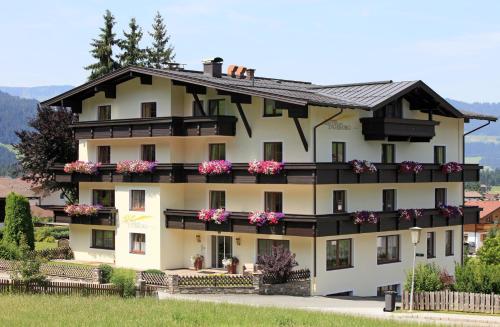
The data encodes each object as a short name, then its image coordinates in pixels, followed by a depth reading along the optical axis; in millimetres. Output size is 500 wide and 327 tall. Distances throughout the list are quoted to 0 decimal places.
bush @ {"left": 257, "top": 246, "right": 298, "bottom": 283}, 40531
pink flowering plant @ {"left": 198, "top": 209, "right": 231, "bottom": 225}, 44281
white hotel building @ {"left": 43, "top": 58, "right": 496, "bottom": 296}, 42750
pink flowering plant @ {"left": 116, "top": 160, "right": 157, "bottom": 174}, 47406
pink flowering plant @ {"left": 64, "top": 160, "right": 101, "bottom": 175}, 50875
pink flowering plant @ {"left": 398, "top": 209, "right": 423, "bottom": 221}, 46500
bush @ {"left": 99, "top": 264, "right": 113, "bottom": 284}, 42469
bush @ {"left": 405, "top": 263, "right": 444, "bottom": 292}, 37344
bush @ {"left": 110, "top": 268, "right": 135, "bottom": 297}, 37969
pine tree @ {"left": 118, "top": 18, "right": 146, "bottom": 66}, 73938
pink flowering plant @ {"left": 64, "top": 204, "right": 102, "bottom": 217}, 50844
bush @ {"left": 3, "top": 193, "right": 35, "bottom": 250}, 53562
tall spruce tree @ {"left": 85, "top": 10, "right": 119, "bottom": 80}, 71000
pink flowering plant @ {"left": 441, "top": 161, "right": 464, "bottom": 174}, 50688
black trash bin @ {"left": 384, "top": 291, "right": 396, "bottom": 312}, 35812
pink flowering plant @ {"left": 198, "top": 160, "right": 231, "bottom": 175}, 44500
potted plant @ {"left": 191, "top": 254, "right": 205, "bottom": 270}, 46906
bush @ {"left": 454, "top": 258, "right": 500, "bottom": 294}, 37188
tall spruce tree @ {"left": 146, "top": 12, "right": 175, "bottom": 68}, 78250
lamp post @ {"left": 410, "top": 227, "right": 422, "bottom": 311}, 36225
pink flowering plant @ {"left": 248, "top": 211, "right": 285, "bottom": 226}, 42062
